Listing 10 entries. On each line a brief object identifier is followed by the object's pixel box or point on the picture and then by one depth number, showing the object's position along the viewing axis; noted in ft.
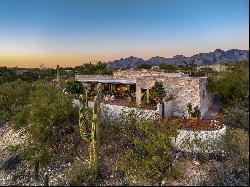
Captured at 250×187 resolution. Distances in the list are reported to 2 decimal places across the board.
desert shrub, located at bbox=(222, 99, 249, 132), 40.60
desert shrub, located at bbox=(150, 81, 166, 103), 42.45
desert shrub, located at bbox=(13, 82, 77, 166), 42.09
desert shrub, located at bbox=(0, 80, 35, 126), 59.77
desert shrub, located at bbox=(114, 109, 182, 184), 33.53
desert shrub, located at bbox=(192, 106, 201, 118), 41.10
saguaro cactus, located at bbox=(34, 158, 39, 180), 37.75
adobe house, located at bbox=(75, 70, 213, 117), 43.26
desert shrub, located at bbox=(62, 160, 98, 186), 34.09
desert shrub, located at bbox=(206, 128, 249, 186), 31.93
